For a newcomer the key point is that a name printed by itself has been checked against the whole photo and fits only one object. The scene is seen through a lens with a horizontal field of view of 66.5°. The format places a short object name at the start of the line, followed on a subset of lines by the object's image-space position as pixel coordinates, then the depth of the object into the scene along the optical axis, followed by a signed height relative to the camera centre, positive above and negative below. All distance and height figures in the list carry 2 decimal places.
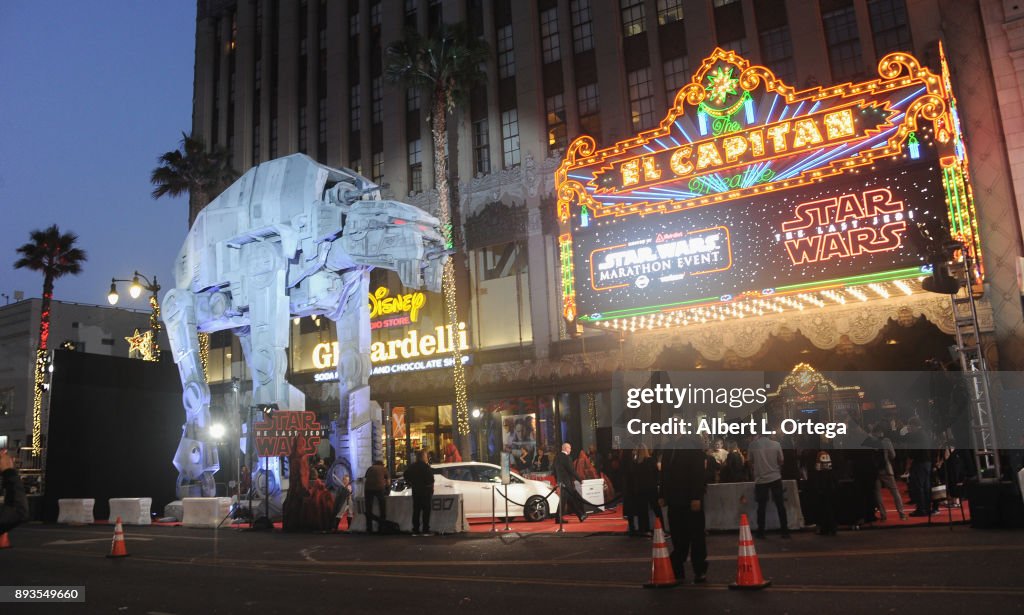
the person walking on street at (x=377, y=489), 16.56 -0.55
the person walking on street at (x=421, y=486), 16.03 -0.53
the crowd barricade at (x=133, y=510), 21.92 -0.93
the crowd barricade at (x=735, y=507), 14.06 -1.18
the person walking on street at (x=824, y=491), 13.23 -0.91
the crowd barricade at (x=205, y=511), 19.72 -0.98
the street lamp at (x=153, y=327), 31.55 +6.03
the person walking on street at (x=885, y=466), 14.86 -0.65
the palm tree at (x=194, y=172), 37.34 +14.25
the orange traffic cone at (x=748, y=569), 8.17 -1.32
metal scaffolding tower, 12.73 +0.75
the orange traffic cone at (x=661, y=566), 8.58 -1.30
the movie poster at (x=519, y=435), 30.19 +0.75
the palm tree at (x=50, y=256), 42.19 +12.08
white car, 18.59 -0.83
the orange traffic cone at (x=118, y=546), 13.77 -1.20
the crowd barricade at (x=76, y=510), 22.62 -0.88
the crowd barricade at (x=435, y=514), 16.50 -1.15
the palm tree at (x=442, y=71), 29.55 +14.52
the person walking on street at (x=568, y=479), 17.42 -0.62
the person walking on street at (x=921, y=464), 14.87 -0.62
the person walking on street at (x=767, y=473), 13.09 -0.55
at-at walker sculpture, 17.17 +4.53
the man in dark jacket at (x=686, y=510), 9.01 -0.75
